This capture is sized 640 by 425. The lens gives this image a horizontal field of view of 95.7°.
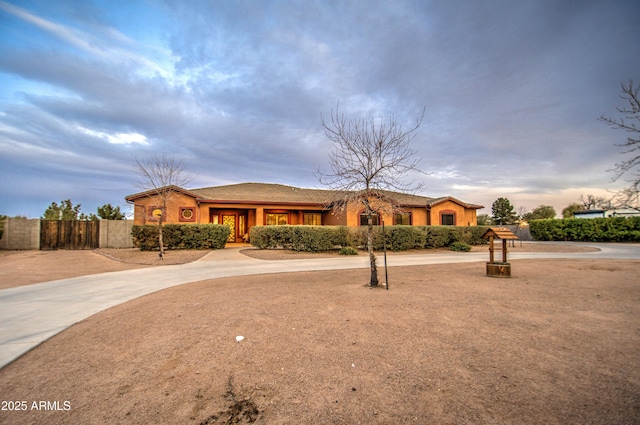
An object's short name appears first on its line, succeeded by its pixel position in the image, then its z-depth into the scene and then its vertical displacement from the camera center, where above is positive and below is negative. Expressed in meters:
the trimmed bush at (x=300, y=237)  16.58 -0.50
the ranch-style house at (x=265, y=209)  20.92 +1.64
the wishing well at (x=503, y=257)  9.22 -1.04
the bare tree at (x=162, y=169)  16.14 +3.48
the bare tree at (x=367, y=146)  8.46 +2.42
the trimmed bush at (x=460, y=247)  18.89 -1.39
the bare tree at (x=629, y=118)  6.07 +2.40
